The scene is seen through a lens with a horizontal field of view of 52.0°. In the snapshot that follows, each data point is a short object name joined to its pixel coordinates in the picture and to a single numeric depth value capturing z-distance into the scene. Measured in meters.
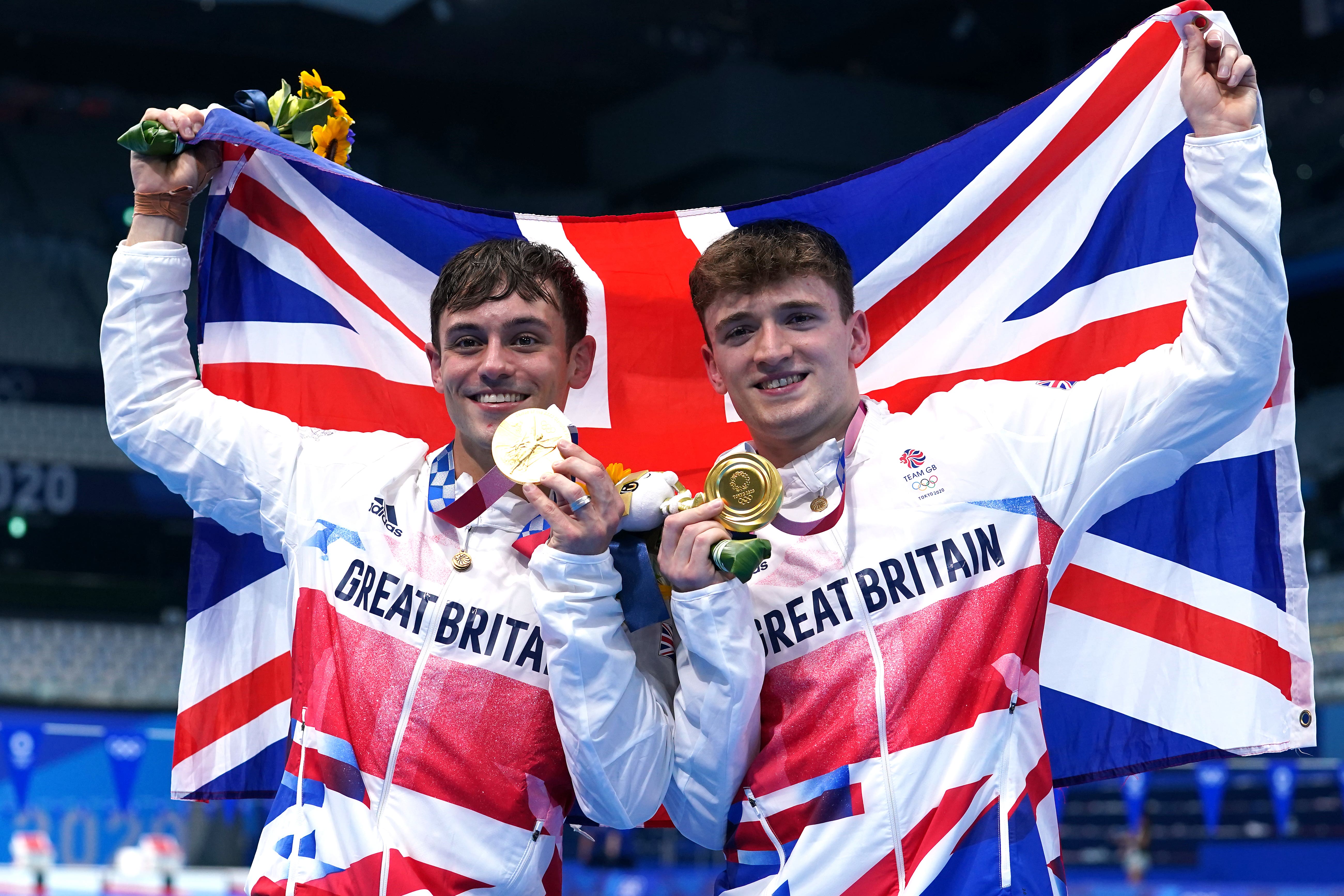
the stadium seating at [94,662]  13.50
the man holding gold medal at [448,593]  2.33
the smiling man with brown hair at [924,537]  2.32
